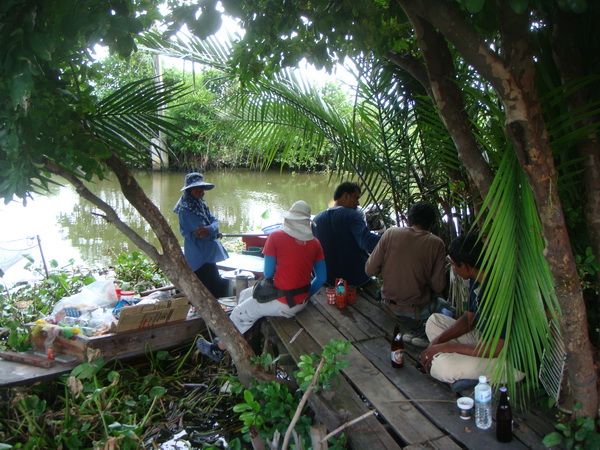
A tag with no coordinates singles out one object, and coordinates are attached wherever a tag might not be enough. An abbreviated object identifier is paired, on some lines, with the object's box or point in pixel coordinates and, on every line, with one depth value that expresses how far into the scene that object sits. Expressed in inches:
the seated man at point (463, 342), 106.6
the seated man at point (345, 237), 170.9
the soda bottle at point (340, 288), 163.6
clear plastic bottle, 91.8
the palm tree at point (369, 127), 153.9
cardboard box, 156.5
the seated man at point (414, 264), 141.9
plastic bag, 181.1
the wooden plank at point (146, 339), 155.6
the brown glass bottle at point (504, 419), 89.8
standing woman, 190.4
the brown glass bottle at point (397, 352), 120.7
